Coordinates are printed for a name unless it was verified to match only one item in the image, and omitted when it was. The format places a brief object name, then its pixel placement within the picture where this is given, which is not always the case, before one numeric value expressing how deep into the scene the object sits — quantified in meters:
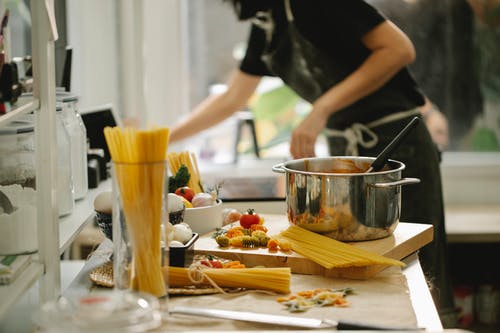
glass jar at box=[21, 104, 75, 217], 2.29
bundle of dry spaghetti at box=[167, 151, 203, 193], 2.50
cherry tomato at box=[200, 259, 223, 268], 2.11
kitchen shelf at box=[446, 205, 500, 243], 3.53
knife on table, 1.80
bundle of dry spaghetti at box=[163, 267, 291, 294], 2.01
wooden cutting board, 2.12
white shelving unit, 1.97
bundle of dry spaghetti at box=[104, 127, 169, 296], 1.85
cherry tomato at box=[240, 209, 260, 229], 2.35
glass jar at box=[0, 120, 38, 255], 2.02
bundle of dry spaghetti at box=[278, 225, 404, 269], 2.08
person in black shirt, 2.87
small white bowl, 2.34
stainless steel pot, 2.20
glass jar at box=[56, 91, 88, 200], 2.40
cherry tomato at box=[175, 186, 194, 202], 2.39
